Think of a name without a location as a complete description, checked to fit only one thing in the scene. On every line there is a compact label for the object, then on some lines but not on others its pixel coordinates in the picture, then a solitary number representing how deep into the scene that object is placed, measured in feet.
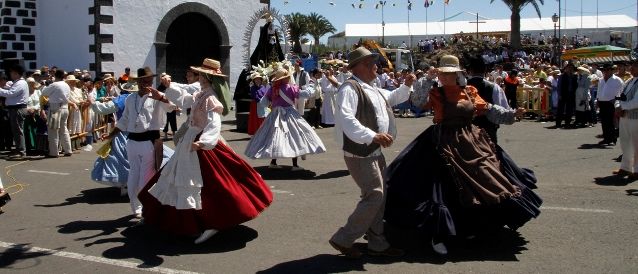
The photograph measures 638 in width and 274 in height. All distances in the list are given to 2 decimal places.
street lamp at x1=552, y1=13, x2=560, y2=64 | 121.80
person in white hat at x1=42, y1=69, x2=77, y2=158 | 43.04
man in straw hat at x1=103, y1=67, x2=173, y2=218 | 23.44
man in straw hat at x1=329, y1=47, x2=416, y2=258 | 18.25
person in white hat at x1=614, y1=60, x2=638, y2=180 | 30.89
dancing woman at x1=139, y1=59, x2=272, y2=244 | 20.65
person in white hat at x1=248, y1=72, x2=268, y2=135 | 39.58
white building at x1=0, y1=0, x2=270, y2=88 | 61.52
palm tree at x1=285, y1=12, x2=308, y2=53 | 181.57
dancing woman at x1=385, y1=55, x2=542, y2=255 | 18.88
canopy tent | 96.68
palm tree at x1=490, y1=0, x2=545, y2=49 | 132.36
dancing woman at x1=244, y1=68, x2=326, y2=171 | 33.78
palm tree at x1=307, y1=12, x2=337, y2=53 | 189.26
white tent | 155.33
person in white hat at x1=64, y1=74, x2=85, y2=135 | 45.96
